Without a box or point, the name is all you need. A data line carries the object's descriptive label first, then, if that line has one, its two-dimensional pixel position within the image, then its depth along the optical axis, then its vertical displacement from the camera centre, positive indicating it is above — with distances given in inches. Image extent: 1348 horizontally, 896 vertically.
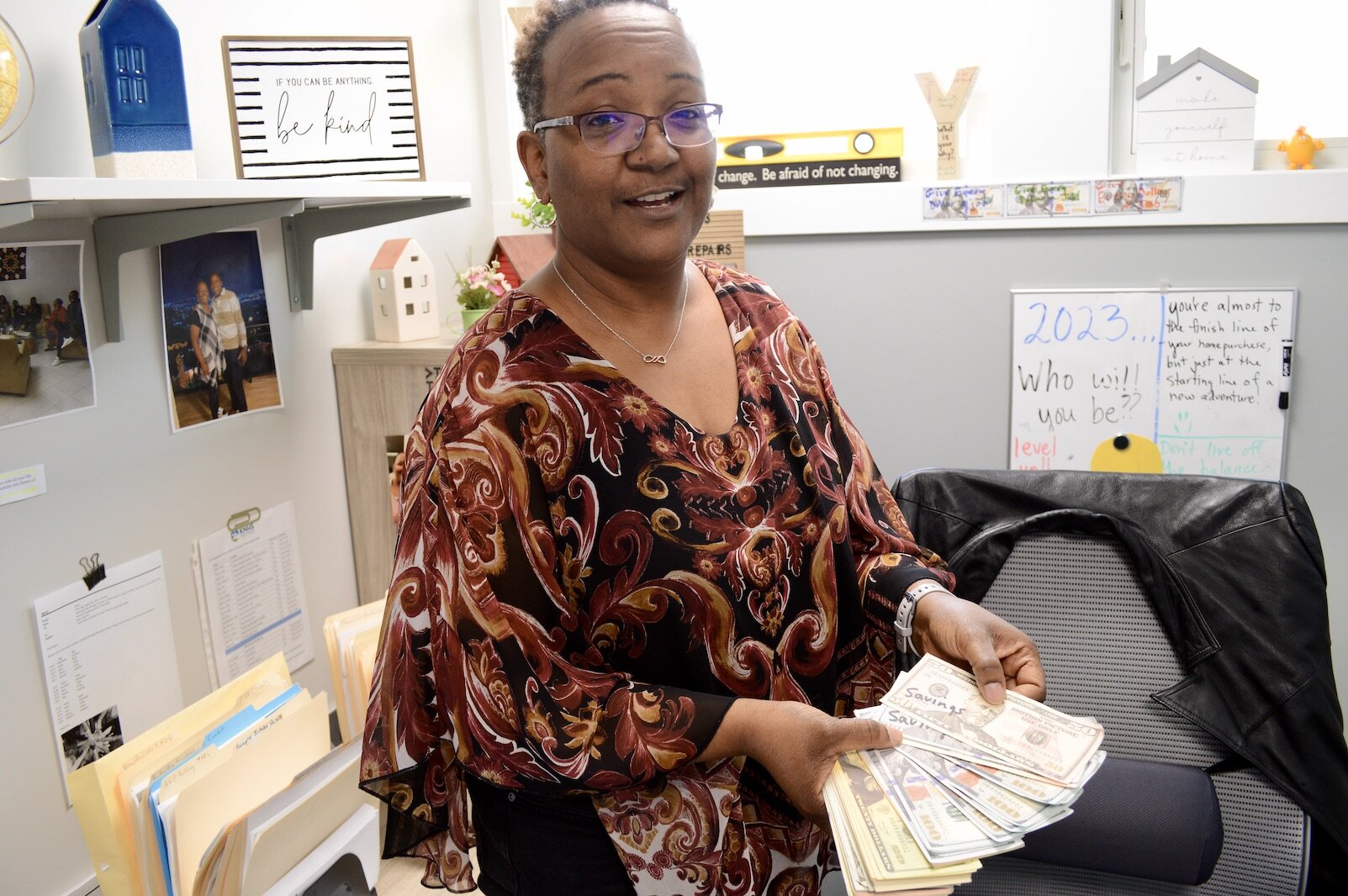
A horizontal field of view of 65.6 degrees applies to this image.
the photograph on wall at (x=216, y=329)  66.6 -2.6
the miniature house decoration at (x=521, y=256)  87.2 +2.0
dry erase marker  87.1 -10.7
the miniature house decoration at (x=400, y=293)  84.0 -0.7
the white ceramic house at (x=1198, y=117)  86.2 +11.3
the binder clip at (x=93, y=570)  60.6 -15.9
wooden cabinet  81.6 -10.7
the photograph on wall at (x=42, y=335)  54.9 -2.0
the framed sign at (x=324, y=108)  65.2 +11.5
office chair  49.0 -19.9
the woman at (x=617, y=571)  36.8 -10.8
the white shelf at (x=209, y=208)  44.9 +4.5
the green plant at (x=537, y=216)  94.3 +5.6
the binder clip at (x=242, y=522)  72.3 -16.1
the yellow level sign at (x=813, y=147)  97.2 +11.4
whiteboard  88.3 -10.3
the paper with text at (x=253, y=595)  70.2 -21.4
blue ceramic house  52.3 +10.4
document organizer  52.2 -29.6
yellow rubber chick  85.3 +8.2
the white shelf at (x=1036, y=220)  84.1 +4.6
